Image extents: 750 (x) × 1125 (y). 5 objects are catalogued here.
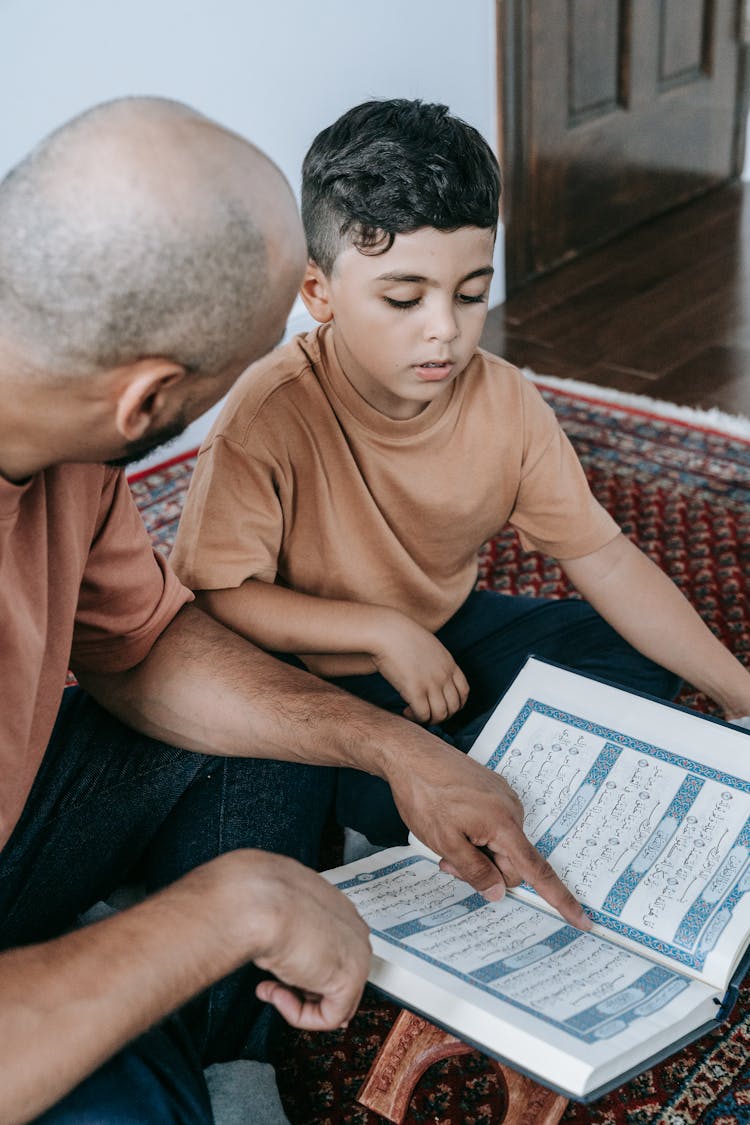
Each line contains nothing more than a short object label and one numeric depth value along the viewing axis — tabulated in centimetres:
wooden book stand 84
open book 71
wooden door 270
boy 105
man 68
